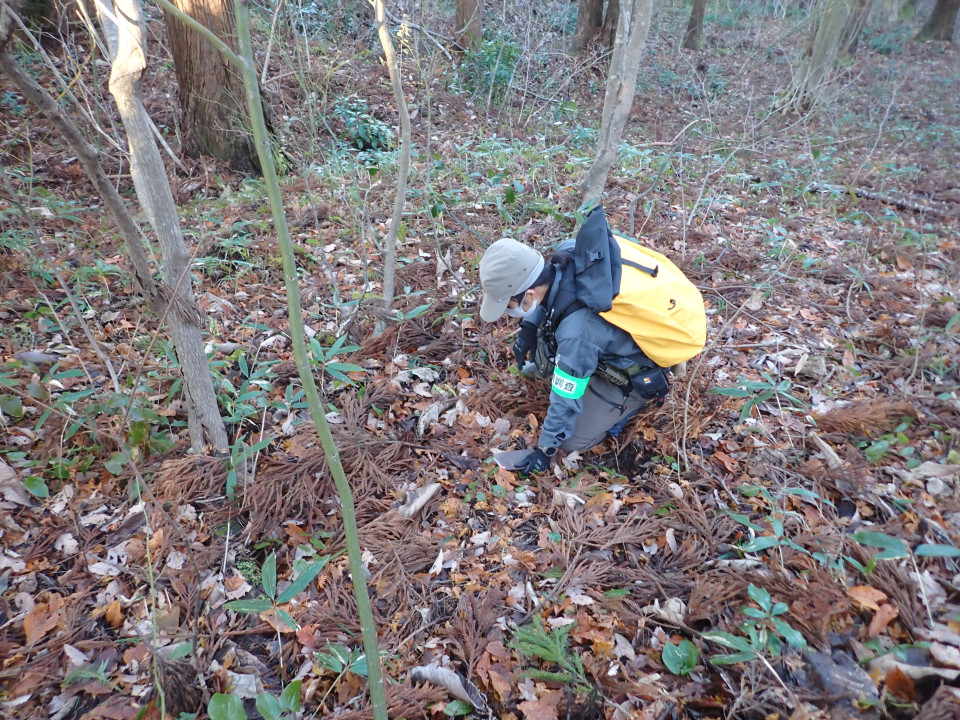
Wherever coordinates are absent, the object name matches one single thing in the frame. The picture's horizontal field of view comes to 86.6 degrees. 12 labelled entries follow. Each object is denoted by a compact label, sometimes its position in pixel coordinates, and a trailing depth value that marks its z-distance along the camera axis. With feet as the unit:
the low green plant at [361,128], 24.09
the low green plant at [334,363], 10.29
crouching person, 9.73
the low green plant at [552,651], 6.85
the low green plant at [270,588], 6.57
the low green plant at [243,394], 10.07
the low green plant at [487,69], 30.96
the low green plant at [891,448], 9.63
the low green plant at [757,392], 10.68
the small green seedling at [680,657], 7.07
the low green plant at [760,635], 6.88
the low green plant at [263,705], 5.80
